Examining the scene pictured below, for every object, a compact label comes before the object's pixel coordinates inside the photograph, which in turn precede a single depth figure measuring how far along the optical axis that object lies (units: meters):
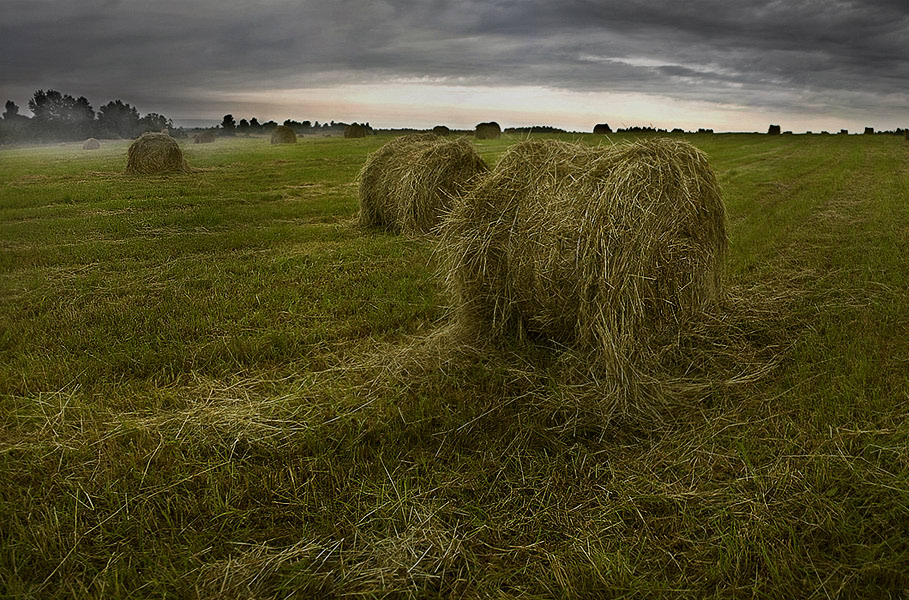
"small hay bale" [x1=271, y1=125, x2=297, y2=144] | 37.53
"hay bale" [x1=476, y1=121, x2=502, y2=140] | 37.09
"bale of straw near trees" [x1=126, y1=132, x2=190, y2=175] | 18.72
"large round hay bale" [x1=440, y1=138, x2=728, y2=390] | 4.63
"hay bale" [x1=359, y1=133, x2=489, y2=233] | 10.60
